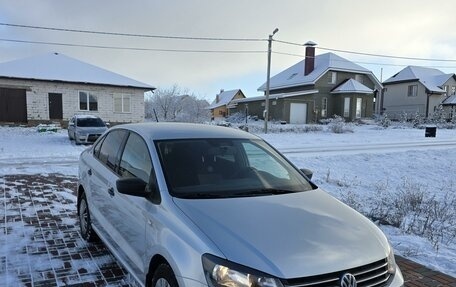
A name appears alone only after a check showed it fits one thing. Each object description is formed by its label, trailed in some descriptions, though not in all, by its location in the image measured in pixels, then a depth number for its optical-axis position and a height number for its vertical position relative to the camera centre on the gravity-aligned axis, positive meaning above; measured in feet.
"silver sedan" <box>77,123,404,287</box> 8.09 -2.69
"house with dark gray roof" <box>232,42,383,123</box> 138.56 +6.79
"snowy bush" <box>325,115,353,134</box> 90.84 -3.77
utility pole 91.04 +13.65
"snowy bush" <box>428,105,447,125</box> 131.32 -1.47
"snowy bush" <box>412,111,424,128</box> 121.60 -2.45
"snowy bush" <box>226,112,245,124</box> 146.94 -3.17
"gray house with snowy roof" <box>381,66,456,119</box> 166.66 +9.26
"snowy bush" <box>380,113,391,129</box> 114.73 -2.90
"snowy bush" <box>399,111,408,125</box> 135.89 -2.14
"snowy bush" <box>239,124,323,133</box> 90.63 -4.31
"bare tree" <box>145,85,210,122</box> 181.57 +1.61
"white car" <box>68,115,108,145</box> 59.77 -3.36
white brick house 89.66 +3.59
